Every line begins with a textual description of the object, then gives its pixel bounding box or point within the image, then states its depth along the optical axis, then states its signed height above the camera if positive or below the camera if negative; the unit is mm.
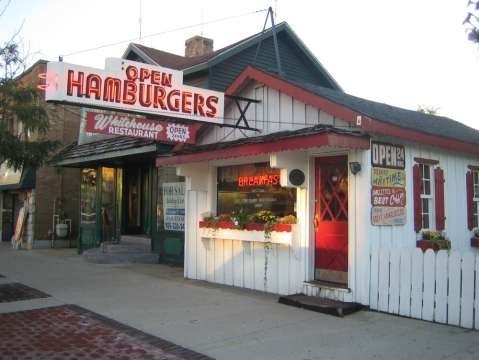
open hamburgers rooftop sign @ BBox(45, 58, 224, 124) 7715 +1914
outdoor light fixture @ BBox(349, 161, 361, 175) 7828 +658
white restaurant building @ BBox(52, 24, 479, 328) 7656 +293
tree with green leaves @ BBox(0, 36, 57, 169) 9156 +1541
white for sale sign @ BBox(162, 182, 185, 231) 13242 +75
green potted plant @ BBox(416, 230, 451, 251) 8531 -513
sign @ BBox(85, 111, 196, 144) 8930 +1463
